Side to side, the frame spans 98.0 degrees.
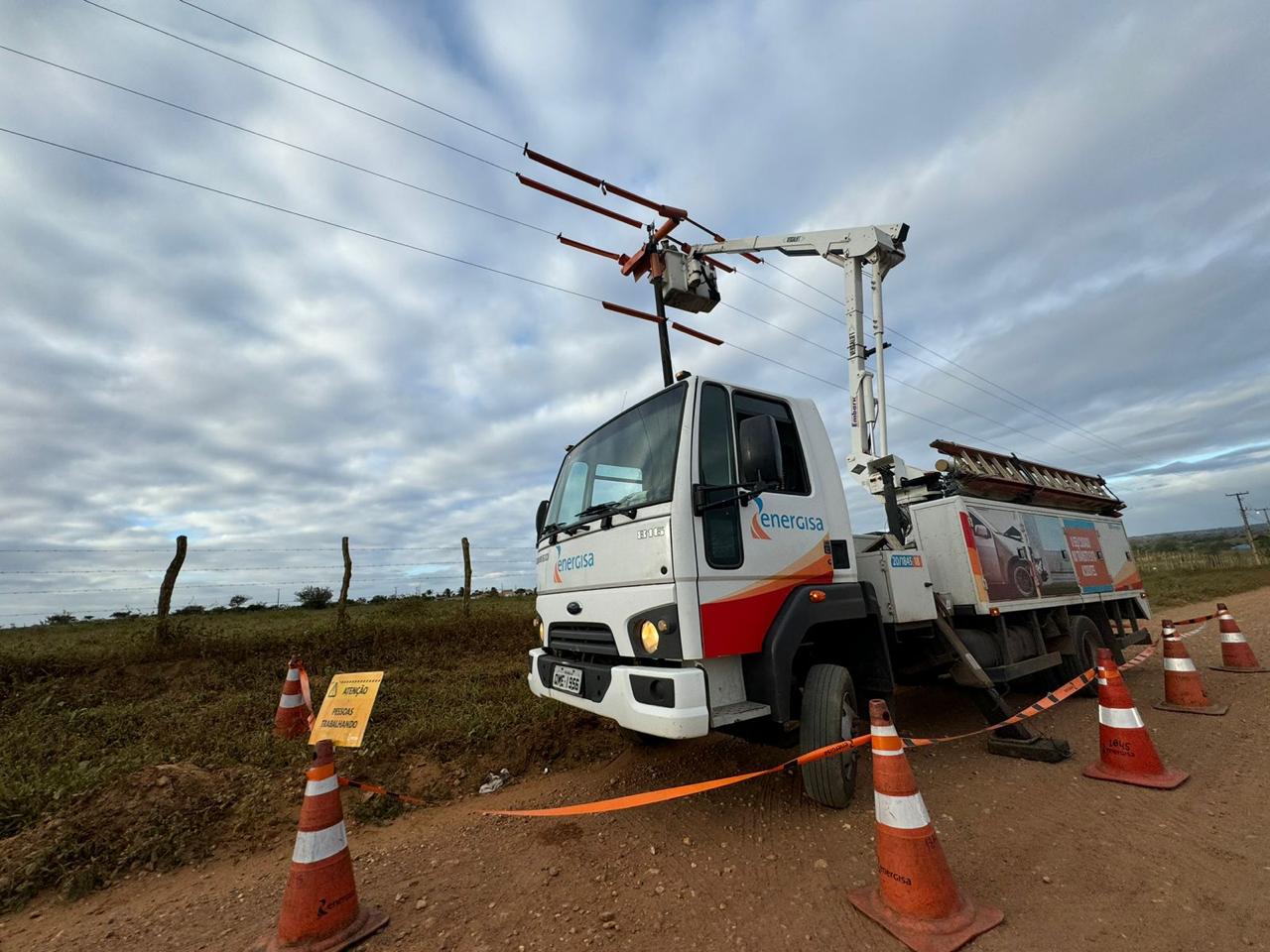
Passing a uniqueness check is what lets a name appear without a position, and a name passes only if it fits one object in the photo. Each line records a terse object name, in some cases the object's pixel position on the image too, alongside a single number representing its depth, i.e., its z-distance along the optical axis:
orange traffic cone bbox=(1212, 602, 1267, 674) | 6.86
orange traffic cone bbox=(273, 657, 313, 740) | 5.40
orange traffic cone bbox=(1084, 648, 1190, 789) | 3.69
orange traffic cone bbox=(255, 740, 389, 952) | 2.38
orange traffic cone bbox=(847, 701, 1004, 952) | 2.22
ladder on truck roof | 5.15
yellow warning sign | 3.71
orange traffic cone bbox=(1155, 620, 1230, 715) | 5.27
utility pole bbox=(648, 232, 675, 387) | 7.89
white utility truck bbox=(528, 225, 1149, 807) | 3.07
